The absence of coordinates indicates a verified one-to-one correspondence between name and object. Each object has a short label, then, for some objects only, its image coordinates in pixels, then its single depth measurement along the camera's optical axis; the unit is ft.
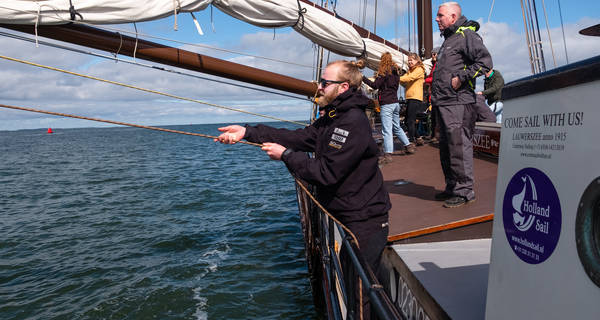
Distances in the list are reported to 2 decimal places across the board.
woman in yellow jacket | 26.02
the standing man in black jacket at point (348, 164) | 8.93
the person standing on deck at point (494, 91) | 28.37
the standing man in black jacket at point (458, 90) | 13.96
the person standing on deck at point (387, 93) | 24.48
